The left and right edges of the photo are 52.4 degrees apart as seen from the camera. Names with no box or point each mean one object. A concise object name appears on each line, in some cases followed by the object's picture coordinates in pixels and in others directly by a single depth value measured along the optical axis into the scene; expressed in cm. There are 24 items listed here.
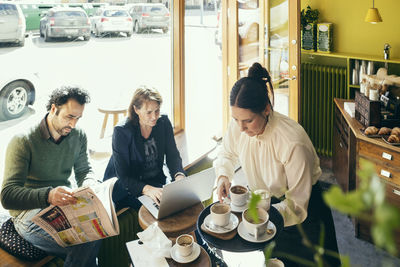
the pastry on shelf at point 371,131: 286
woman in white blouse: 181
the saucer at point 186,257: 163
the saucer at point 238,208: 174
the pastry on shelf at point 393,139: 267
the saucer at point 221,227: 159
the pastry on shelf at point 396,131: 271
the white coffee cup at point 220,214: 160
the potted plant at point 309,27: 408
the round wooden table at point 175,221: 194
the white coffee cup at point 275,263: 141
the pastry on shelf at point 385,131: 281
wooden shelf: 356
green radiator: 405
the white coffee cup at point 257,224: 151
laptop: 191
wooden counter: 272
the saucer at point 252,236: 152
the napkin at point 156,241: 168
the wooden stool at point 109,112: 310
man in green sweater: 200
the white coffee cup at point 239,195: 173
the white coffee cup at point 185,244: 163
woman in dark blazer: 244
